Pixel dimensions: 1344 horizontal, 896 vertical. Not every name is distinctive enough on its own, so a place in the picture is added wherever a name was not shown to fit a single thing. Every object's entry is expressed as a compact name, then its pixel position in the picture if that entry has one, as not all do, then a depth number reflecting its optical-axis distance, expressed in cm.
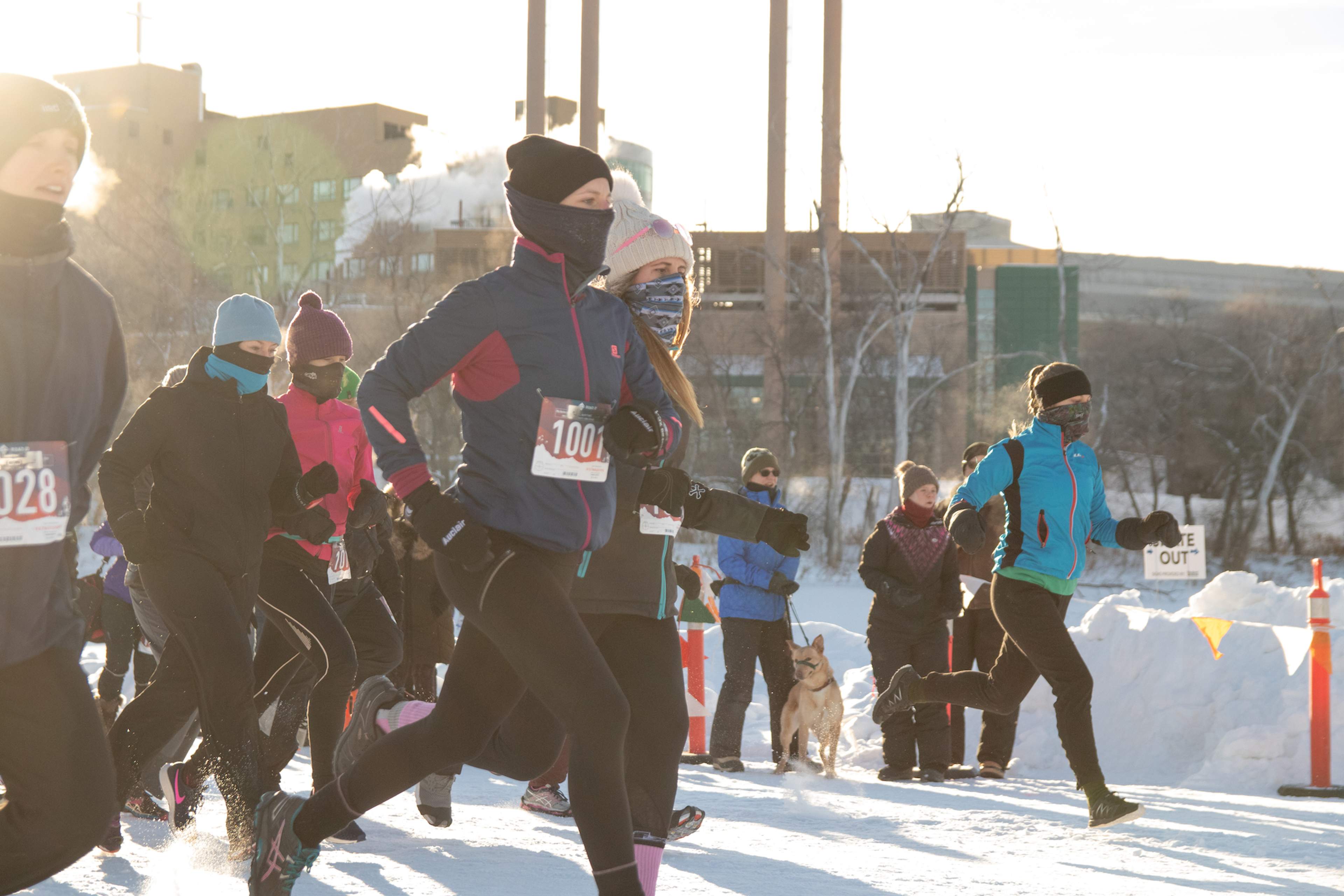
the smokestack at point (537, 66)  7606
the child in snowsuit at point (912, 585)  1700
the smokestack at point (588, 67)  7400
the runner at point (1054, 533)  1165
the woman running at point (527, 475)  654
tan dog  1662
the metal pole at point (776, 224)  6912
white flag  1884
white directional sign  1869
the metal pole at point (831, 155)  6366
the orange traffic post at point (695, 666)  1820
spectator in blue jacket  1723
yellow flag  1905
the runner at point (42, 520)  542
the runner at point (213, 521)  916
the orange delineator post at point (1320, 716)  1589
